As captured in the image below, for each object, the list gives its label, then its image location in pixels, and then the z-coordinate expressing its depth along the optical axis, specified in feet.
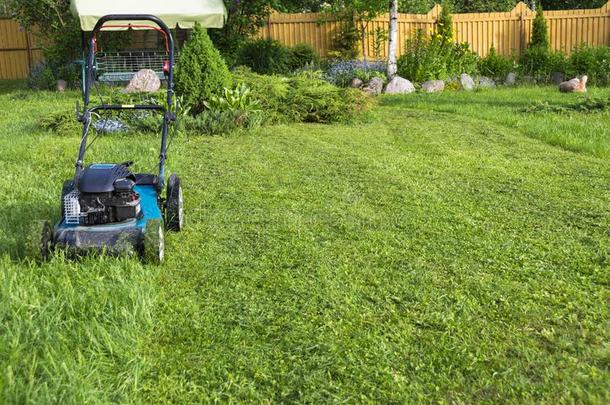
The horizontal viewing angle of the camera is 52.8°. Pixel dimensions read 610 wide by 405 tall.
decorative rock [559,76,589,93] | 45.01
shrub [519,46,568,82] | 55.57
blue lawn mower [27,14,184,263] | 12.26
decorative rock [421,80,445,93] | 49.62
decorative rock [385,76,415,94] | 48.88
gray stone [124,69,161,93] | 43.96
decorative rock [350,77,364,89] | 50.21
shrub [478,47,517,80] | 56.49
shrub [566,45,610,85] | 51.52
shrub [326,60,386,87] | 51.08
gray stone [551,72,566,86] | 55.20
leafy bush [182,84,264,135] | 30.12
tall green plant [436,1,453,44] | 58.23
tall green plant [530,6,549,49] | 61.93
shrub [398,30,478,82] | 52.29
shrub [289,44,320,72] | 57.72
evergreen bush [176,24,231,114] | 31.45
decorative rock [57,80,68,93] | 51.08
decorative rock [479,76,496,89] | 53.04
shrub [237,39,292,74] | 54.95
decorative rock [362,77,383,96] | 48.32
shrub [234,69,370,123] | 33.37
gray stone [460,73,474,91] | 51.39
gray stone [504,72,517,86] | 54.60
